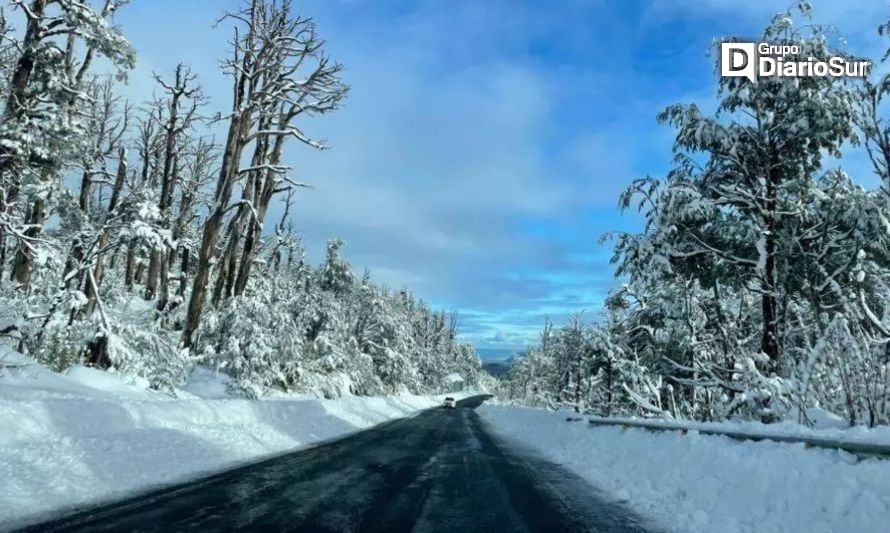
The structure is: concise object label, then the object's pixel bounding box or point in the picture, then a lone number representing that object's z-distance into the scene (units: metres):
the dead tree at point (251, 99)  18.66
